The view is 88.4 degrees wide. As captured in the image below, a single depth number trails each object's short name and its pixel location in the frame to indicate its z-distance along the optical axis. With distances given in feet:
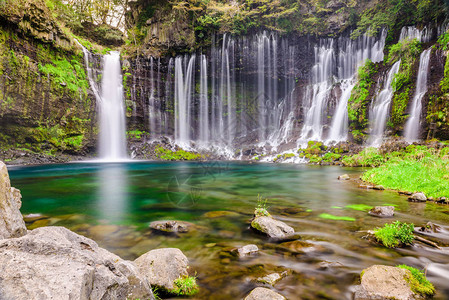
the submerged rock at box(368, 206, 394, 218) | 16.72
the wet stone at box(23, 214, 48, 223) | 16.77
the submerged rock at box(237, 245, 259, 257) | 11.09
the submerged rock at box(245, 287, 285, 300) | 7.31
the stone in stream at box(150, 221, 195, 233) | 14.51
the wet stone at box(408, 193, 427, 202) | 21.17
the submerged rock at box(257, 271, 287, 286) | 8.83
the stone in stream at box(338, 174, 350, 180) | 36.15
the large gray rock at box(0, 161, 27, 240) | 6.84
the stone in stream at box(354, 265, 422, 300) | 7.59
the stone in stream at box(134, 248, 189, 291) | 8.30
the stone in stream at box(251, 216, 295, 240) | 13.24
